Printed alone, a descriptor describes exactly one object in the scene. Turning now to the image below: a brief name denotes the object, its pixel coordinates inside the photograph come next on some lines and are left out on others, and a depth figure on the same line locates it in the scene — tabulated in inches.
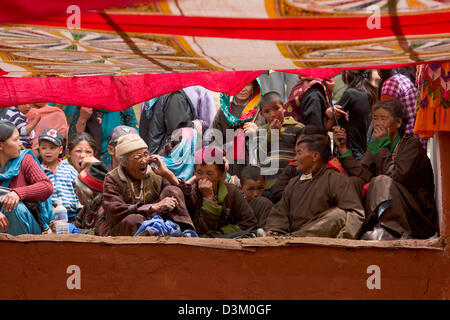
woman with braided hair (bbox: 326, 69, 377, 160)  527.0
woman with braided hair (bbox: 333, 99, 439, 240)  427.5
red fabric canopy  295.6
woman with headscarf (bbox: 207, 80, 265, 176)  533.4
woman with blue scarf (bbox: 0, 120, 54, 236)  462.8
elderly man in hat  453.9
